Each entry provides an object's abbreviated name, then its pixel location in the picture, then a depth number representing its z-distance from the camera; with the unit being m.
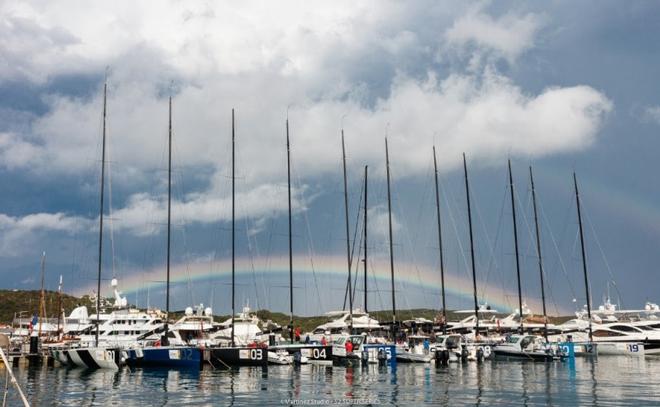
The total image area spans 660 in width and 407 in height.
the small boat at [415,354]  55.66
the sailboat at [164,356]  49.34
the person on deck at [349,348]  53.78
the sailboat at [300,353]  51.72
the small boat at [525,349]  58.72
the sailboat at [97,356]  50.66
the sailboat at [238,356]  49.66
